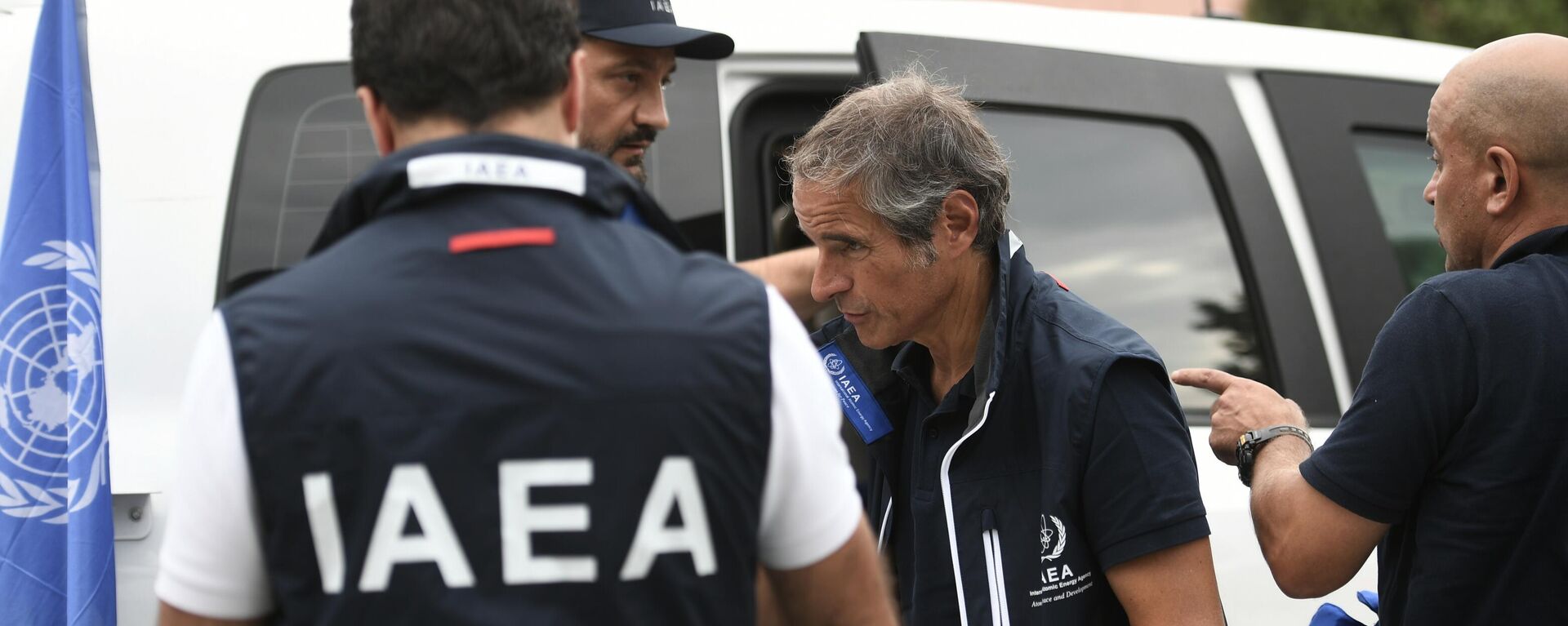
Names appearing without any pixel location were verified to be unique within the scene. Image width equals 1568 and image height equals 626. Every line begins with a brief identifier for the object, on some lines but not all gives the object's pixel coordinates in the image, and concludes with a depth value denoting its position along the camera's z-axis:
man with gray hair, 1.91
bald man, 1.83
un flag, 2.20
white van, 2.45
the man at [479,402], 1.18
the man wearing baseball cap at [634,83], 2.42
